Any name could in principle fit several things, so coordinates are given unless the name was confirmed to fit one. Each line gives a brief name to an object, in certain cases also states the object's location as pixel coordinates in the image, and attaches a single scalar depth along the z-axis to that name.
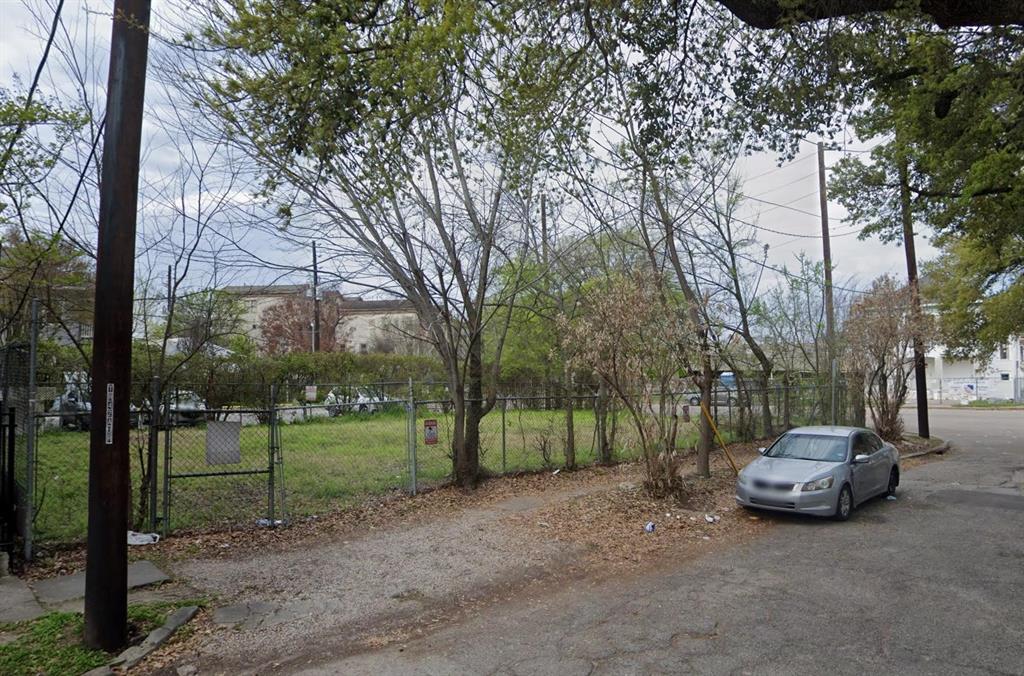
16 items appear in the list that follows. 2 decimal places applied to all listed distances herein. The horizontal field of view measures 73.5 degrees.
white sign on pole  5.47
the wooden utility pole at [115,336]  5.41
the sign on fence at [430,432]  12.30
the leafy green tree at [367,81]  6.56
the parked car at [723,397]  18.57
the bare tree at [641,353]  10.88
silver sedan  10.18
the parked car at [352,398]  20.09
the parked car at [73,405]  14.52
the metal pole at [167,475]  8.80
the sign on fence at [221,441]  9.45
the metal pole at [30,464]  7.40
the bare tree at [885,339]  19.38
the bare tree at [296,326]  41.09
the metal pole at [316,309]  11.49
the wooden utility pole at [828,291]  20.21
